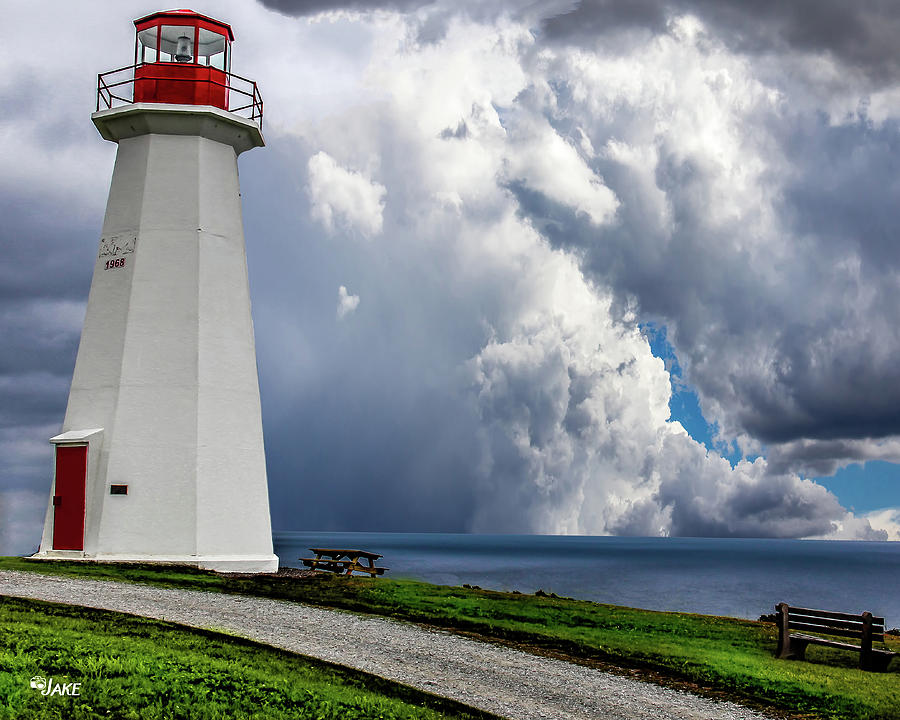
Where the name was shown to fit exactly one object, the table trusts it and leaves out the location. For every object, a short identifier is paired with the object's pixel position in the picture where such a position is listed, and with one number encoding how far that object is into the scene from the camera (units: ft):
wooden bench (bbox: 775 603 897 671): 48.55
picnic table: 79.74
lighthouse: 67.31
